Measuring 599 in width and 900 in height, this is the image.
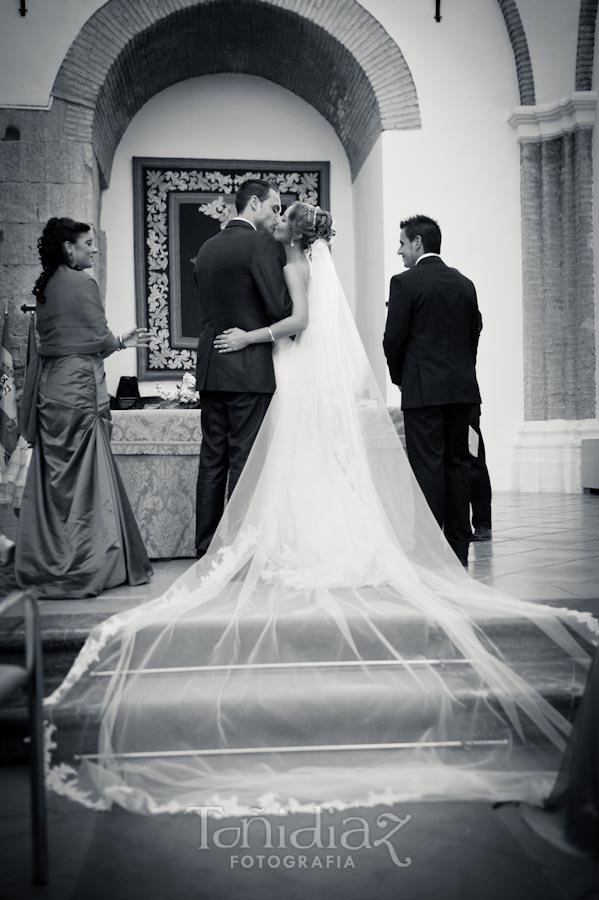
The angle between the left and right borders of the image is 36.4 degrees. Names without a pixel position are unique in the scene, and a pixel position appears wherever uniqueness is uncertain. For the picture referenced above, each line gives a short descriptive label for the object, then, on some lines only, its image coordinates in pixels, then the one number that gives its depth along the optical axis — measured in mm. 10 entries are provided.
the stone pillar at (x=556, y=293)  8789
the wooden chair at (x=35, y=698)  1935
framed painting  9945
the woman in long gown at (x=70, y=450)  3734
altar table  4691
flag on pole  7871
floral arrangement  5895
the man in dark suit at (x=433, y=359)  4121
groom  3865
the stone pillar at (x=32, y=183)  8195
